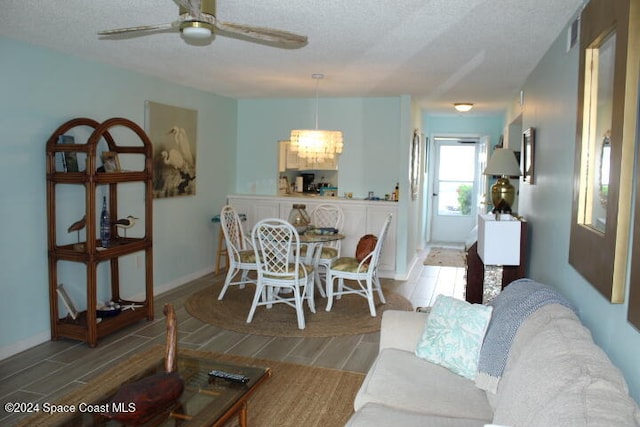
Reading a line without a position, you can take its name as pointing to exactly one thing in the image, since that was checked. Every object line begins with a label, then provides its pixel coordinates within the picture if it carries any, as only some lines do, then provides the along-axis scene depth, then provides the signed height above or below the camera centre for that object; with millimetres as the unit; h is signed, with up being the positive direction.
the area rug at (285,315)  4449 -1280
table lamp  4418 +100
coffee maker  7715 -61
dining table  4945 -665
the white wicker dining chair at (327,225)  5469 -558
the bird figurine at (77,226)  3997 -396
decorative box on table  3514 -399
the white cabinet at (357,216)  6527 -456
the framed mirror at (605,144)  1763 +163
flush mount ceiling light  6966 +1068
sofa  1432 -714
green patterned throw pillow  2496 -765
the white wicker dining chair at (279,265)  4465 -770
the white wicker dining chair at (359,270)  4879 -857
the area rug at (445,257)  7668 -1188
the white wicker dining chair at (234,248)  5117 -720
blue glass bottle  4230 -425
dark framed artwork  3992 +243
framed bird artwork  5380 +333
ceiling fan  2289 +713
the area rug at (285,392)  2904 -1346
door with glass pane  9602 -140
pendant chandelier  5379 +387
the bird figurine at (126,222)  4340 -395
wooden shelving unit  3852 -549
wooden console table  4270 -776
